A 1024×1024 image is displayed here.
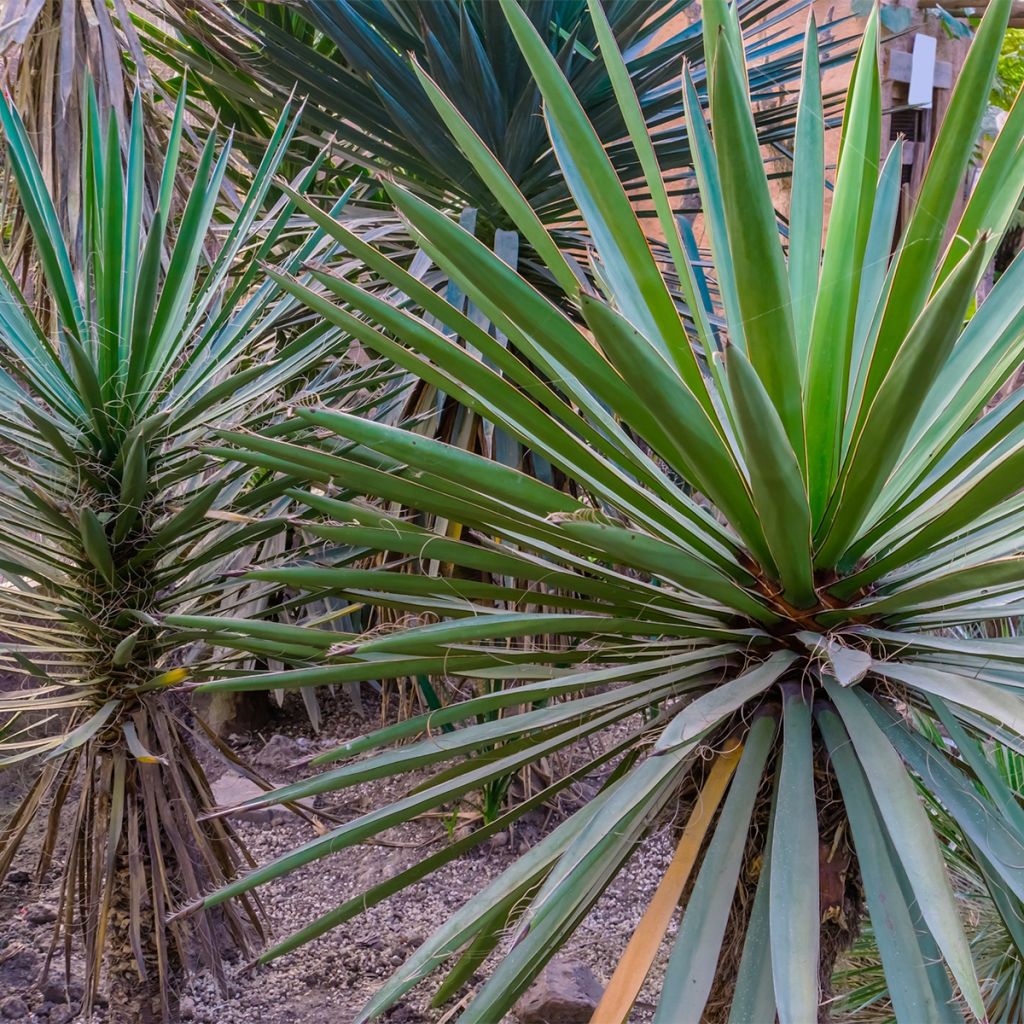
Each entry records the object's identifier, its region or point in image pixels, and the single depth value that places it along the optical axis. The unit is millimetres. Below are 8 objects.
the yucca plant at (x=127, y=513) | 1800
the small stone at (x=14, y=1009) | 2285
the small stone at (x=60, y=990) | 2385
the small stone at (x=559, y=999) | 2332
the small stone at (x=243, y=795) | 3463
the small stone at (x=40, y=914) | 2725
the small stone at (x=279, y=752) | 3885
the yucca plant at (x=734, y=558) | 951
